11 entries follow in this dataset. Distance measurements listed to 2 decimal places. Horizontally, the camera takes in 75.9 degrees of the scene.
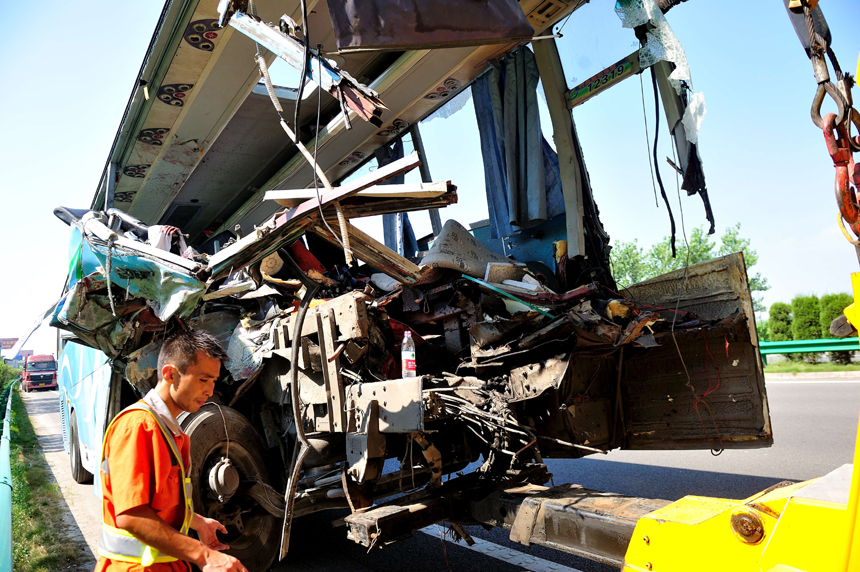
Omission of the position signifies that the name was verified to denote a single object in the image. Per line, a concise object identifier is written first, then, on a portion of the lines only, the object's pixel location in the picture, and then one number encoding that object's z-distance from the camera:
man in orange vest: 1.88
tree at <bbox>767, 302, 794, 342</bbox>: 20.12
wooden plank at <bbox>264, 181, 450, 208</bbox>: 3.52
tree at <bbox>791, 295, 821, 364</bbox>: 18.36
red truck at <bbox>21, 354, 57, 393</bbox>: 35.84
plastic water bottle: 3.96
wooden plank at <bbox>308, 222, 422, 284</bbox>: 3.88
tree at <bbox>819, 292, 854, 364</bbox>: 15.59
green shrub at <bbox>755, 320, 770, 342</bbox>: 21.99
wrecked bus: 3.68
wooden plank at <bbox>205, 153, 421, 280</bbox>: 3.34
